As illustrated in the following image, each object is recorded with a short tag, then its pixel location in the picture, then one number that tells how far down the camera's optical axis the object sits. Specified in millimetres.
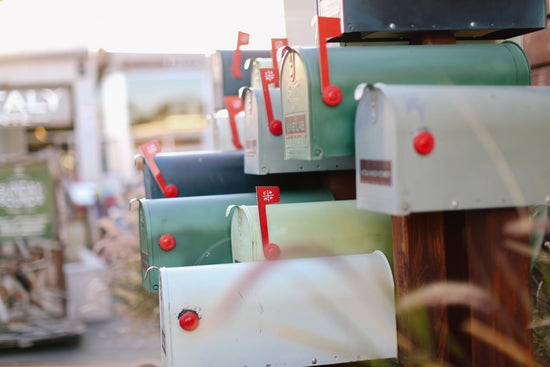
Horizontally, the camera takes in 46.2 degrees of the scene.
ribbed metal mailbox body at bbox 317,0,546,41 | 1714
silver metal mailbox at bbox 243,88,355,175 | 2143
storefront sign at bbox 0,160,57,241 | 5324
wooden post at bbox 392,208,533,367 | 1465
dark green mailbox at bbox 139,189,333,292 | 2162
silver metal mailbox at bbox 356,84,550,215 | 1328
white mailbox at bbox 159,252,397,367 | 1568
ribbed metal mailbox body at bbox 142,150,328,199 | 2475
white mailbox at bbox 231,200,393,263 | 1911
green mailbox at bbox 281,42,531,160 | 1652
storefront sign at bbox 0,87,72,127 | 9523
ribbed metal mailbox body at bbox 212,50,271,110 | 3086
